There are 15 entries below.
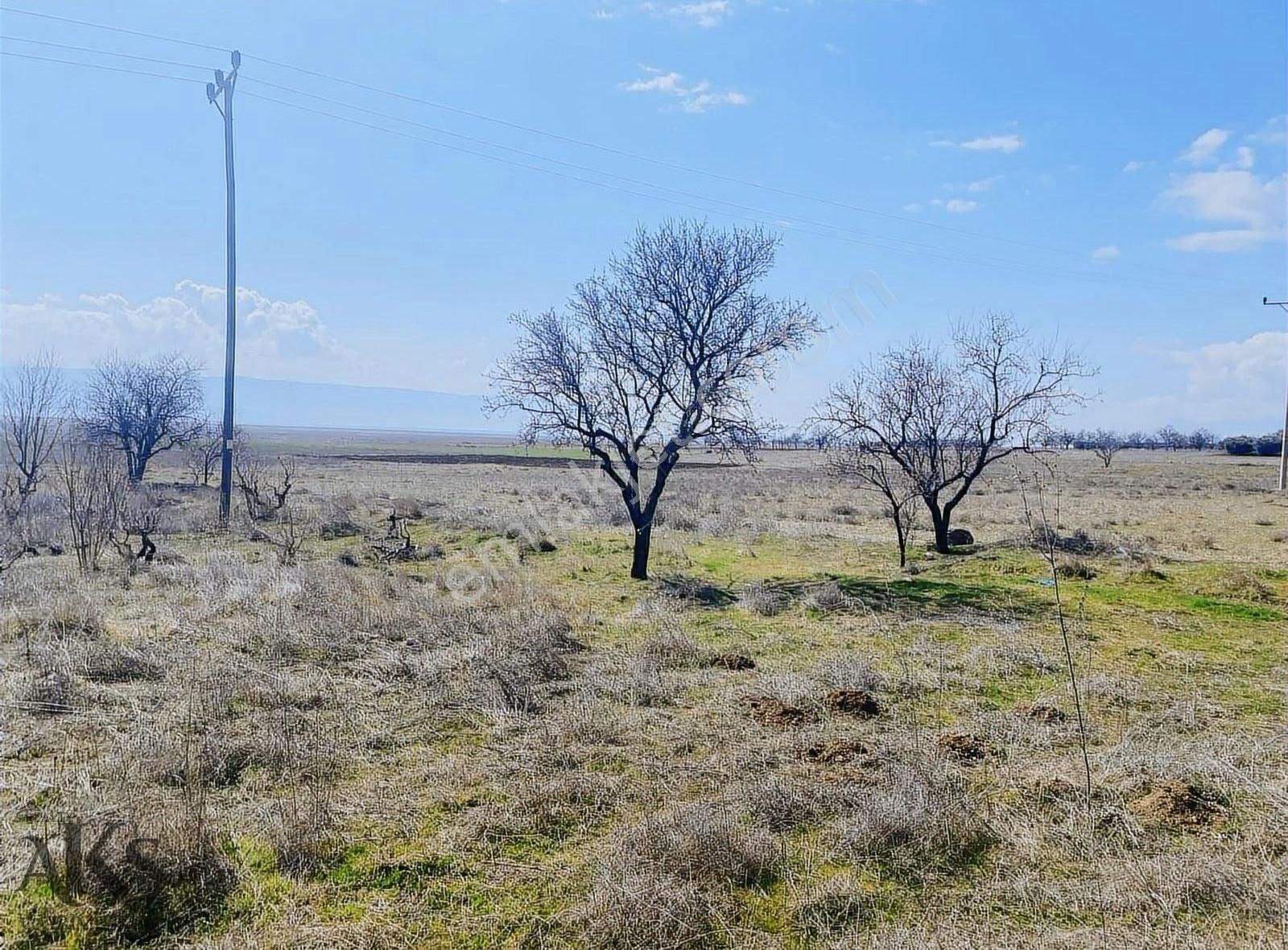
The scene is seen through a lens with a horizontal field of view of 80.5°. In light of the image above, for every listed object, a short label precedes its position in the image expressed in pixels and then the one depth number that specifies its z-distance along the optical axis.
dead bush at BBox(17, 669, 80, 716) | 6.08
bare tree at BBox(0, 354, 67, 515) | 18.30
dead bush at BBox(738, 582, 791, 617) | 10.88
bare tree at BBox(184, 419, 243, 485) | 29.69
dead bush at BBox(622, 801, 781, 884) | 3.87
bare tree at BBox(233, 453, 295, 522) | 18.89
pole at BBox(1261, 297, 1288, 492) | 21.37
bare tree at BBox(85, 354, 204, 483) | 30.17
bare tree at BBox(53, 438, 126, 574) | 12.00
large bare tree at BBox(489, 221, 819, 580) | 13.95
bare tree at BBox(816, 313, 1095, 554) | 17.11
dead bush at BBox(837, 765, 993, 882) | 4.03
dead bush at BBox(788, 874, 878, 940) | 3.51
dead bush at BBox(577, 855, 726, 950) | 3.38
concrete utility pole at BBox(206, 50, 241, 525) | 19.55
